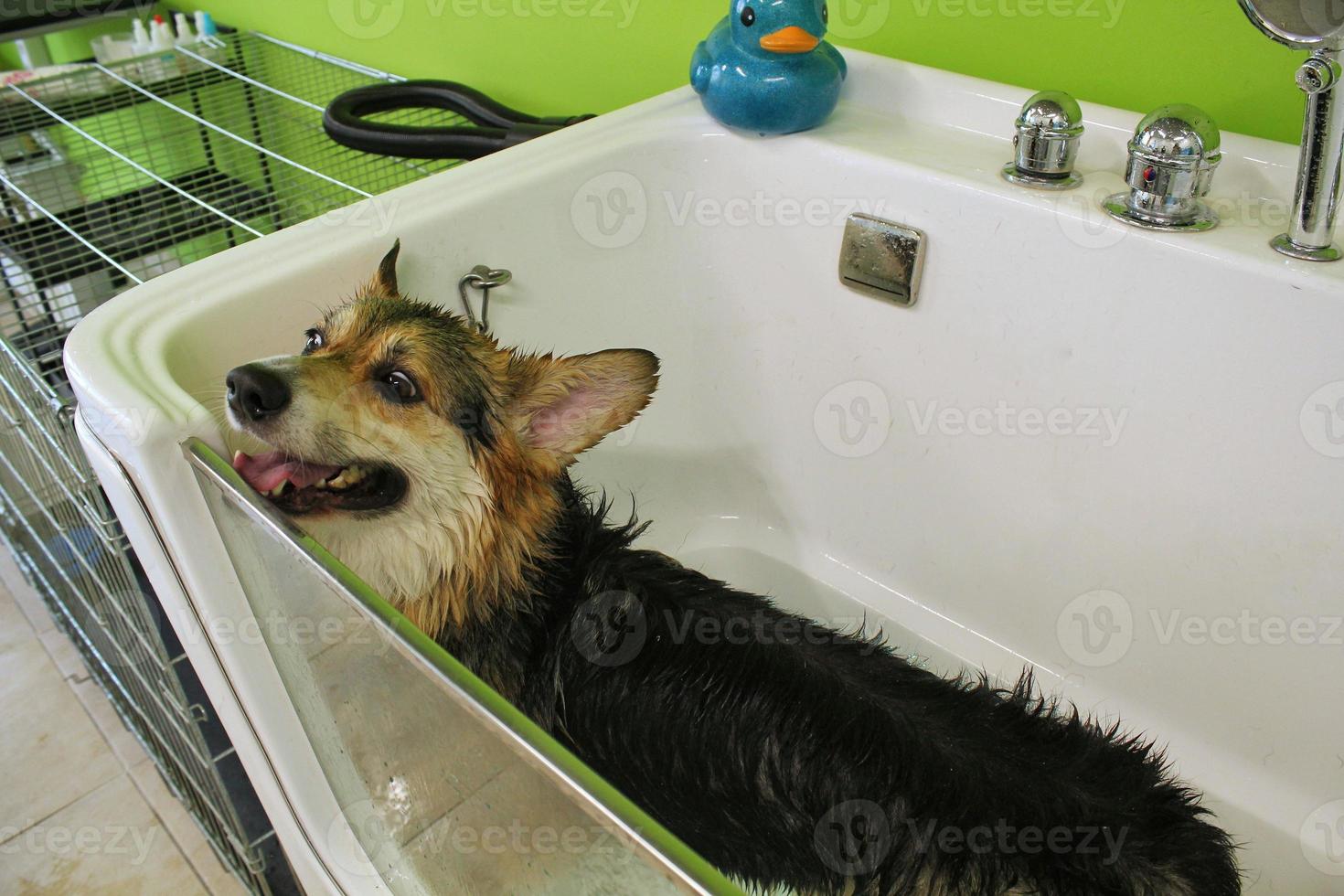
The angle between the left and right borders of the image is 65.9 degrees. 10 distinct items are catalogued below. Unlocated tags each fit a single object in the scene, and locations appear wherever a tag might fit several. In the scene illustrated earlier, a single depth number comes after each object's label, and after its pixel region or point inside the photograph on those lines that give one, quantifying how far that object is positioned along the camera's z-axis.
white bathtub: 1.14
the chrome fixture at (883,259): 1.46
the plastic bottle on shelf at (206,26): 2.50
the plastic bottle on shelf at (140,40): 2.47
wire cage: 1.37
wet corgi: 0.96
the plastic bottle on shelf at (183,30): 2.54
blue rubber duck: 1.43
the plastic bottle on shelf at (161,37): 2.47
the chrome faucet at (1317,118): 1.01
